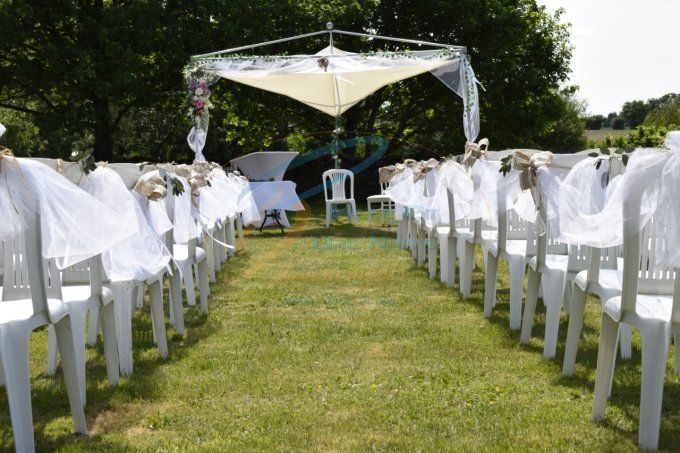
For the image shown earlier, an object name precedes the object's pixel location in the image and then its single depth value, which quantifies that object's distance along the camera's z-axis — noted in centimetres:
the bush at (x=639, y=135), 2716
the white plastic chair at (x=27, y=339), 246
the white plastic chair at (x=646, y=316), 252
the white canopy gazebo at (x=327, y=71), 1009
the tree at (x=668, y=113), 3703
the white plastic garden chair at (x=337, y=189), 1309
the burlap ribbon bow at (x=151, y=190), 368
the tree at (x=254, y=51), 1673
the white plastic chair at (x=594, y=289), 310
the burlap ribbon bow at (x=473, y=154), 536
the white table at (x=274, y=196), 1218
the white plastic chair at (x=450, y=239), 611
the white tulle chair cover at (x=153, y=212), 378
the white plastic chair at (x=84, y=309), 314
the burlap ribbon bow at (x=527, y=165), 387
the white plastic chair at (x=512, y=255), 446
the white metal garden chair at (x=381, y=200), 1304
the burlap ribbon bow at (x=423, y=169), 730
